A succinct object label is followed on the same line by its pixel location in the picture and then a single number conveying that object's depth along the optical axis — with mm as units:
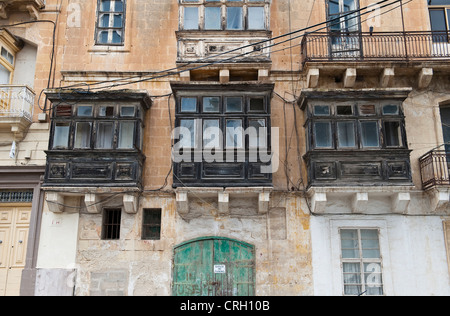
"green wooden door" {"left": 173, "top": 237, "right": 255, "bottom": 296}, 12867
